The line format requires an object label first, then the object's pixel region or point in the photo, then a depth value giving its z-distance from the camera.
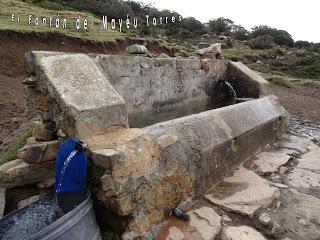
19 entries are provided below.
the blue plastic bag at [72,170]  2.29
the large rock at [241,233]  2.68
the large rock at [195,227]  2.62
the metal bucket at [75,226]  1.81
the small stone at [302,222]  2.94
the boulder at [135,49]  5.38
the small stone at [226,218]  2.91
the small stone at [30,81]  2.95
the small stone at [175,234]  2.59
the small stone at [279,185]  3.66
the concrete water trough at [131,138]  2.37
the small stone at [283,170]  4.09
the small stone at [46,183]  2.85
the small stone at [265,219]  2.83
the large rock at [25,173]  2.79
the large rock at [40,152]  2.85
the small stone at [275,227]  2.78
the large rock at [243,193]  3.09
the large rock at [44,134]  2.98
